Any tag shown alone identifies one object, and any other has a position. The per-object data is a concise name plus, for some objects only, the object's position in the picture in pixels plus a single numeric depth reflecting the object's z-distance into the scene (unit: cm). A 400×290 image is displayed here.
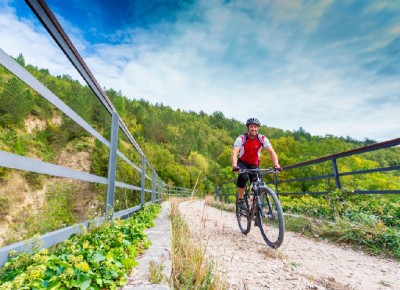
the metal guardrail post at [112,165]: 280
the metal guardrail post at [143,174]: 539
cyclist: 456
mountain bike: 352
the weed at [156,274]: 141
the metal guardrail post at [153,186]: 775
